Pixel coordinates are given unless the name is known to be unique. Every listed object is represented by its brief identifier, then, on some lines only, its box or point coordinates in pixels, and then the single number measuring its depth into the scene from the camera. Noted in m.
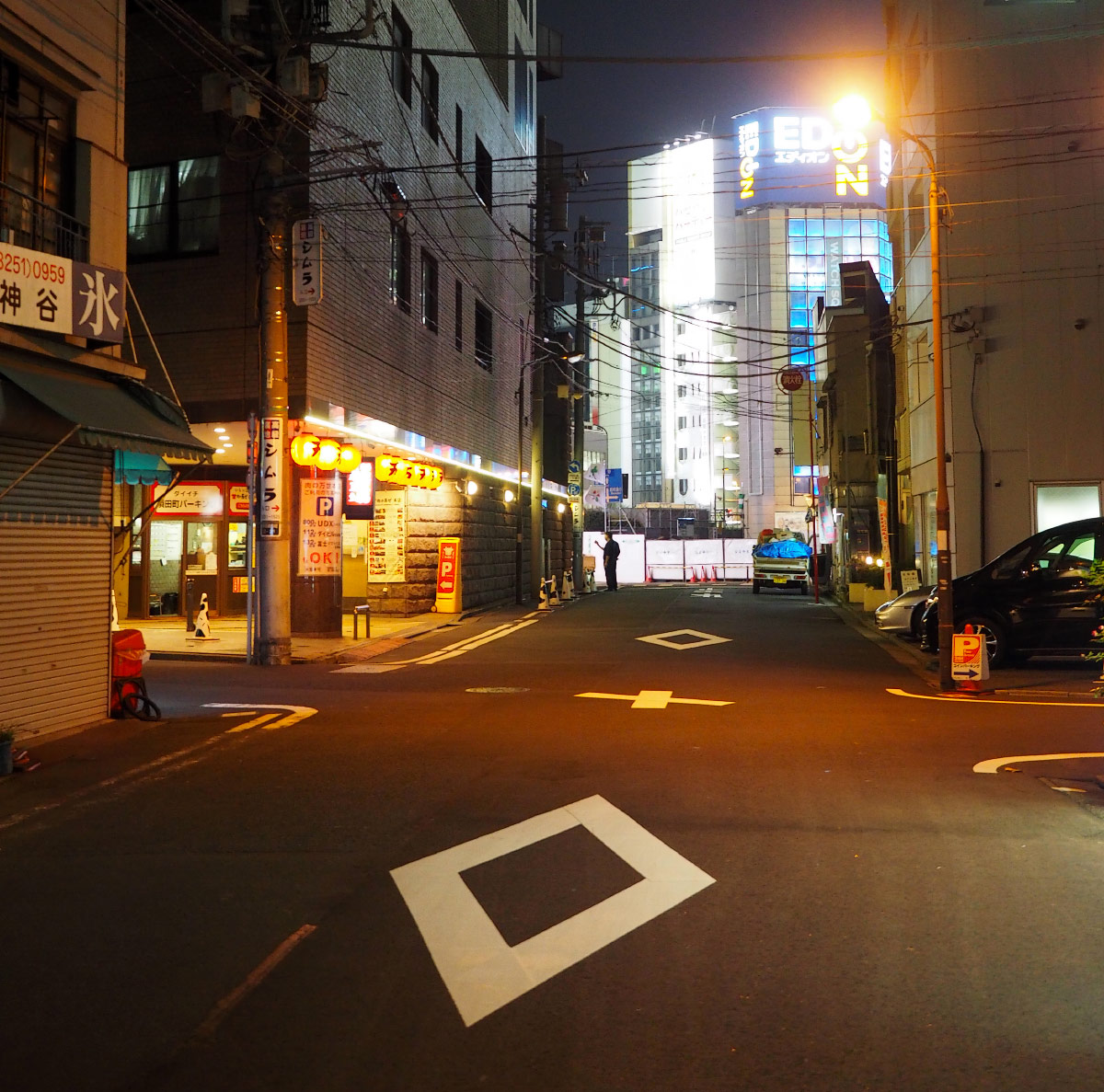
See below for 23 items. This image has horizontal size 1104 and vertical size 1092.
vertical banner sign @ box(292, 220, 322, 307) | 18.95
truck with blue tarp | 41.47
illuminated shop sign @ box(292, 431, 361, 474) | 19.28
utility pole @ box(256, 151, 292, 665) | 17.53
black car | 16.39
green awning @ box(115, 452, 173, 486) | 13.17
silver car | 22.28
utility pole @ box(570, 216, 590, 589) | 41.72
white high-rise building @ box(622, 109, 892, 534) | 90.06
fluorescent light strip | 20.80
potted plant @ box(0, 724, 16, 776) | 9.32
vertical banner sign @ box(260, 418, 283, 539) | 17.55
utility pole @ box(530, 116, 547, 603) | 33.97
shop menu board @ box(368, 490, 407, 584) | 26.95
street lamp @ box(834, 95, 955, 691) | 14.65
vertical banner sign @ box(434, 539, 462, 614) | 27.98
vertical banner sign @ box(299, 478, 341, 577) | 20.39
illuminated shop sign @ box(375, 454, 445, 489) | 22.80
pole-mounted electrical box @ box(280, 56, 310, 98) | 16.50
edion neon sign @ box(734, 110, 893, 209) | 87.38
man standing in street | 43.16
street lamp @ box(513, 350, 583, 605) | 33.47
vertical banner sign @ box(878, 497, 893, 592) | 27.70
